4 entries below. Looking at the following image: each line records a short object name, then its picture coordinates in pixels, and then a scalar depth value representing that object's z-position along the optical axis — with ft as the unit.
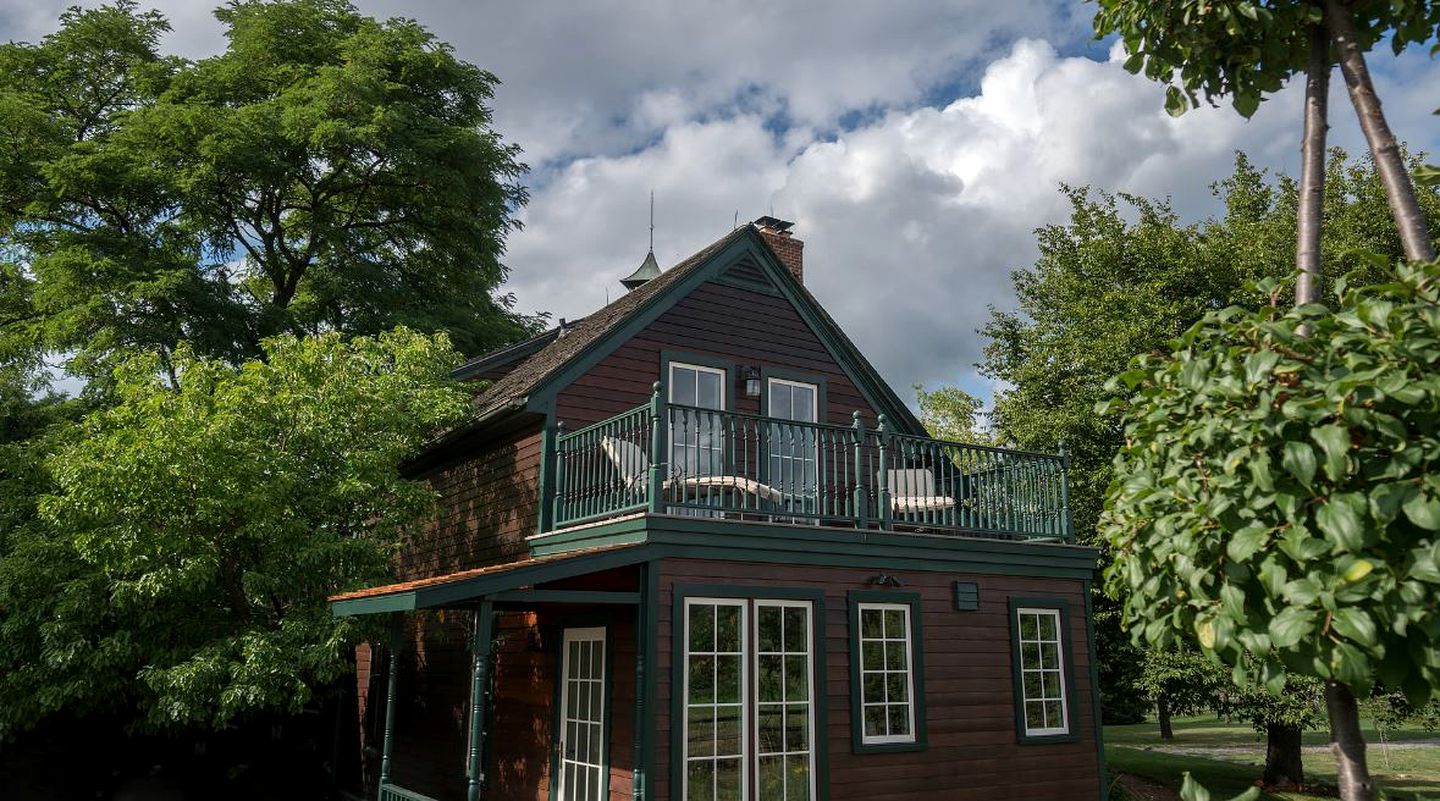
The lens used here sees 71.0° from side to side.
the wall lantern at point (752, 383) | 44.88
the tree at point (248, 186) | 65.05
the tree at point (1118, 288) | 71.46
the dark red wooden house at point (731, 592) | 31.71
